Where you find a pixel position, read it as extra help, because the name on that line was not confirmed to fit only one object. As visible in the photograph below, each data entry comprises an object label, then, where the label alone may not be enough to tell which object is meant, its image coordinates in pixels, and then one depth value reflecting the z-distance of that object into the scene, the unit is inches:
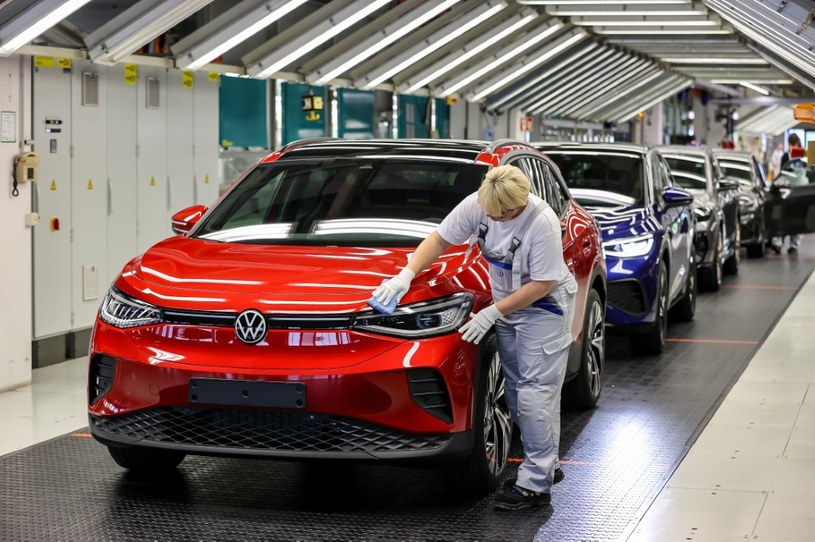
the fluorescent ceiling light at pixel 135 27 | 361.4
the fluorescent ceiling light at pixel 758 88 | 1384.2
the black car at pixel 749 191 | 720.3
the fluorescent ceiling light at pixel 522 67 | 705.0
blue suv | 362.3
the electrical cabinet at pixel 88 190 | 379.6
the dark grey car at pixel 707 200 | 534.7
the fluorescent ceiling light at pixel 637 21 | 644.1
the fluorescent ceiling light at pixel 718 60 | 884.6
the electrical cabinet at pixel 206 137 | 446.0
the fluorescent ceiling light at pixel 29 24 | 307.7
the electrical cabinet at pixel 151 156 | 412.2
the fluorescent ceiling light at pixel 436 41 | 556.7
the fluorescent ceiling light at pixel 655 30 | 686.5
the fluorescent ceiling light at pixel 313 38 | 456.1
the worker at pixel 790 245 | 794.8
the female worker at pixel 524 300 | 200.5
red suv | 192.9
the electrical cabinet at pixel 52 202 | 363.3
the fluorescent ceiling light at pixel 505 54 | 652.1
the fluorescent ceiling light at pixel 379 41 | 506.9
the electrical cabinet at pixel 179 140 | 428.8
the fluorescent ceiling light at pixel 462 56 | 606.5
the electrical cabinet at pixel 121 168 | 396.2
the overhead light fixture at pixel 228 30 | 410.9
